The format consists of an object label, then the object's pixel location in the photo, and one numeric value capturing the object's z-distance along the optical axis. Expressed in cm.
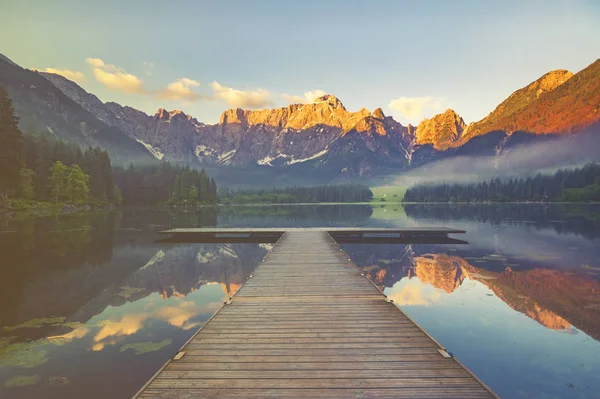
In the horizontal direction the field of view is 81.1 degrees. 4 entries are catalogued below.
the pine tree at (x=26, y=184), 7262
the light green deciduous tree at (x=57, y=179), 8394
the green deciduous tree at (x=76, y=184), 8756
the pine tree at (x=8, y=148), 6394
